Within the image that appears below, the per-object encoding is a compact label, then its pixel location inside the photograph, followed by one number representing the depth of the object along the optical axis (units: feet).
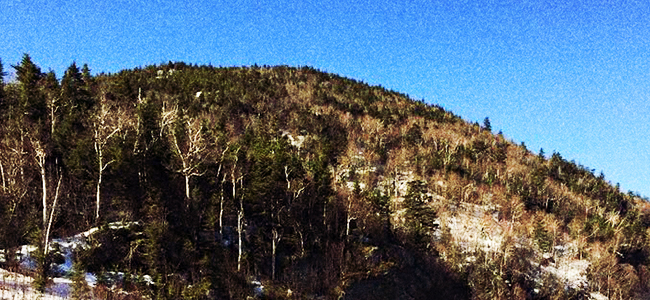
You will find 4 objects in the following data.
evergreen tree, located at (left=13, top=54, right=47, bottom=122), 145.07
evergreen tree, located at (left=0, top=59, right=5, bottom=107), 153.88
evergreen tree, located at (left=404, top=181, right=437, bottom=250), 163.02
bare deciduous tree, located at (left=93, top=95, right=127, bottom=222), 113.52
